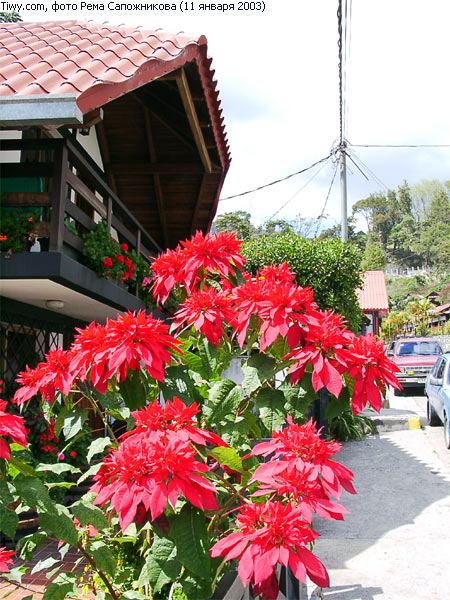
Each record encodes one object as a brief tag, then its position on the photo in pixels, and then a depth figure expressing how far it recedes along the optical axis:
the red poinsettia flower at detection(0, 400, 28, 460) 1.63
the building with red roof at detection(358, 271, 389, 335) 29.84
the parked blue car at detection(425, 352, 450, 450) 9.91
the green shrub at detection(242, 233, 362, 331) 10.42
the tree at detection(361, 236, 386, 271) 78.75
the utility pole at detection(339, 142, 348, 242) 14.45
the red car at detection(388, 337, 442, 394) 17.81
